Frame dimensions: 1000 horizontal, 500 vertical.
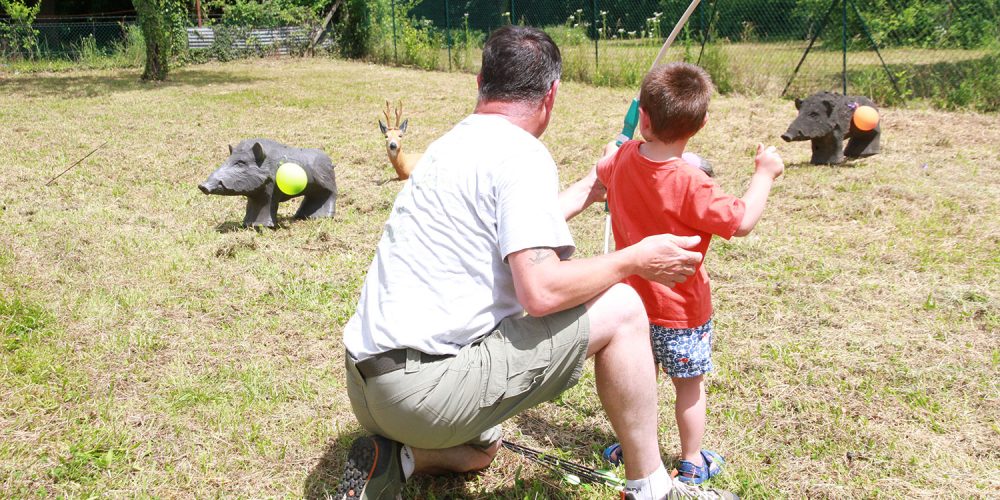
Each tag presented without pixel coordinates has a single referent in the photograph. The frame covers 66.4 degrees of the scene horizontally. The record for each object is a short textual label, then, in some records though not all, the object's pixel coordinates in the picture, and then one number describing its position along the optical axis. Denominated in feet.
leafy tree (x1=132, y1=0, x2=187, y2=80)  50.72
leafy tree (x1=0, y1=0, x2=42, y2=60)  63.82
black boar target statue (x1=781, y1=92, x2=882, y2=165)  23.58
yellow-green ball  18.90
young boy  8.18
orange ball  23.75
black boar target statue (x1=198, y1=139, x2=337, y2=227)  18.24
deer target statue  23.54
